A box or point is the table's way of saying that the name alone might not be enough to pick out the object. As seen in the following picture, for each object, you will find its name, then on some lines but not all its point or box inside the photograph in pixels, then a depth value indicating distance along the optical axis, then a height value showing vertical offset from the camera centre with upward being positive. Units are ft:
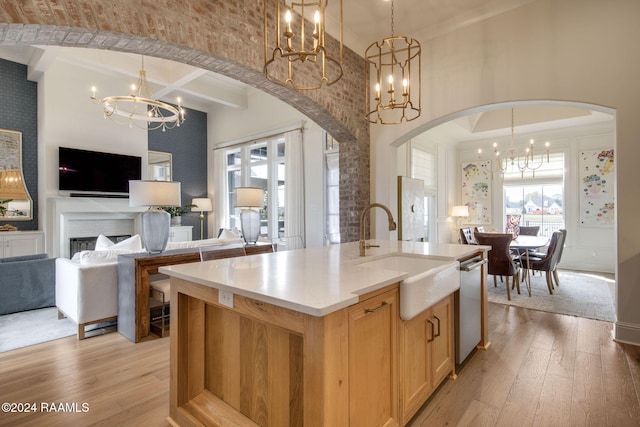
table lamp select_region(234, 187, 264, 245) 14.12 -0.01
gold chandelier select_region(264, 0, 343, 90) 10.77 +5.70
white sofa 10.11 -2.48
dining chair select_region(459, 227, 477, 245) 18.11 -1.63
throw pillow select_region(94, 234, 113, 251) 12.78 -1.33
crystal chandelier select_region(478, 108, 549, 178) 23.24 +3.43
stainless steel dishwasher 7.98 -2.56
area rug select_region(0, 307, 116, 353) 9.95 -3.97
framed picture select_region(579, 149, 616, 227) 20.75 +1.33
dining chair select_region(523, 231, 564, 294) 15.07 -2.45
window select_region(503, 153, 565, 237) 22.98 +0.97
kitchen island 4.07 -2.15
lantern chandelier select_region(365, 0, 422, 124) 14.73 +5.99
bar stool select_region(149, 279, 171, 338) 10.32 -2.77
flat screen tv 19.85 +2.56
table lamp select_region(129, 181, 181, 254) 10.54 +0.20
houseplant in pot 25.20 -0.16
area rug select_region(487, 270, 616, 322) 12.75 -4.03
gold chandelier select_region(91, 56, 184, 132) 14.17 +6.26
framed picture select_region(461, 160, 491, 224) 25.99 +1.53
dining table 15.46 -1.77
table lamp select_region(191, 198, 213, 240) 27.35 +0.42
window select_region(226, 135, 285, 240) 23.86 +2.77
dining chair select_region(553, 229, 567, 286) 15.57 -1.99
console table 10.01 -2.45
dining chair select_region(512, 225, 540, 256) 21.34 -1.46
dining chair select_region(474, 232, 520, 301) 14.40 -2.13
